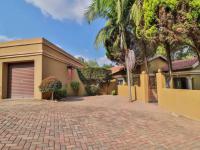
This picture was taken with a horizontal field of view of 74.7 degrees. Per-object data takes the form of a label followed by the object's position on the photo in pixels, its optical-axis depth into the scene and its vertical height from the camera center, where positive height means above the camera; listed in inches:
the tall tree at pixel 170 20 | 256.9 +130.5
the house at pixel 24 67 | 391.6 +57.1
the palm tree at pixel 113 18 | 397.8 +215.4
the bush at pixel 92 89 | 627.4 -26.6
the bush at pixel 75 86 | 579.6 -9.7
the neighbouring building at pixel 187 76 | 350.8 +15.7
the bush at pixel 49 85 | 362.4 -2.1
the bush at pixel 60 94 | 413.1 -32.2
